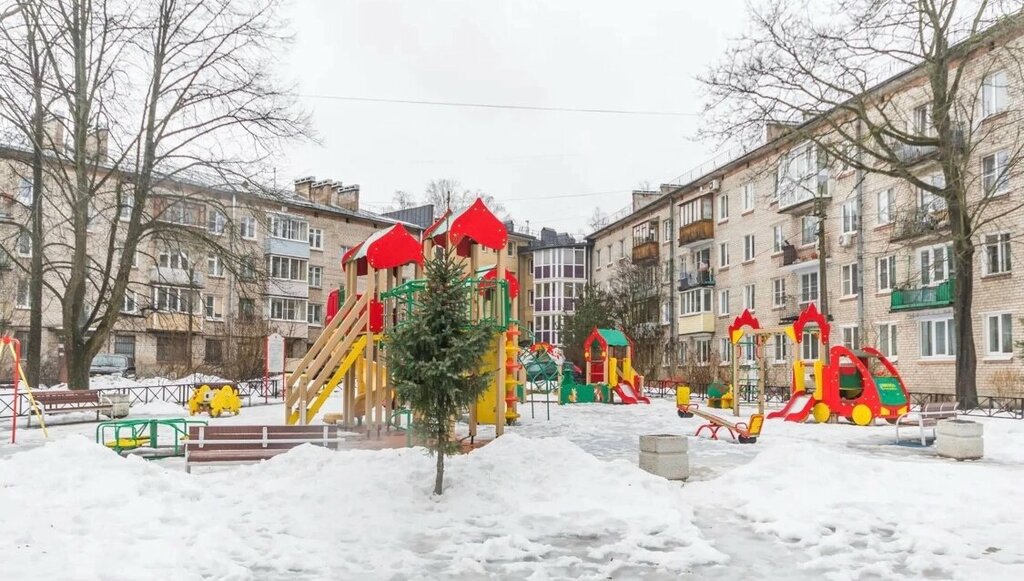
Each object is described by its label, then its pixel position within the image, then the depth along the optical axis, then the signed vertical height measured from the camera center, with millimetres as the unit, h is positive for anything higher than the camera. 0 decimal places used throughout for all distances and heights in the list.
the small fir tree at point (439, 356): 9219 -195
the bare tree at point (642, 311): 44781 +1612
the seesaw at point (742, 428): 15664 -1883
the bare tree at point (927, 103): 21172 +6633
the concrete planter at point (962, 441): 13531 -1777
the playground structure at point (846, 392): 19922 -1427
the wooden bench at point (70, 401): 20188 -1547
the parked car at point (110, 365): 42656 -1339
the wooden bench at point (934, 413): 16781 -1608
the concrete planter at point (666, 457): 11055 -1656
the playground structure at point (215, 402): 22391 -1766
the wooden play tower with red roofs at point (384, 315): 15625 +520
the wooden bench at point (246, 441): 11320 -1493
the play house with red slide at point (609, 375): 30266 -1435
